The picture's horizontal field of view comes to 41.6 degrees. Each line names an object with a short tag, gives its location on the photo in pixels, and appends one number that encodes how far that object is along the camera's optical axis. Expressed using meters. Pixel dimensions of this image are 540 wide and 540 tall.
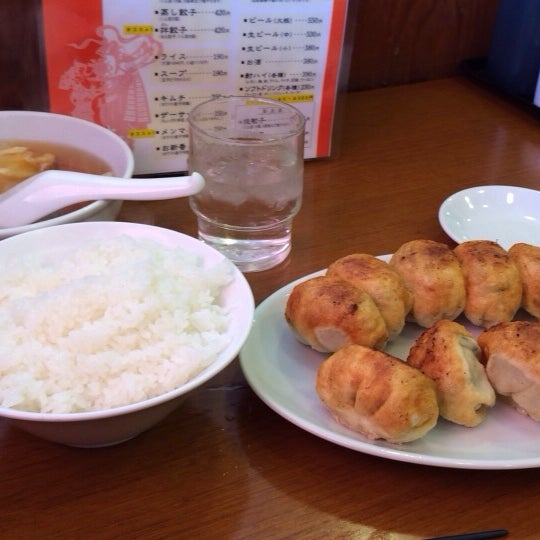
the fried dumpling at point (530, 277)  0.76
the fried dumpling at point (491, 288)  0.74
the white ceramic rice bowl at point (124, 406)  0.53
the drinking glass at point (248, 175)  0.84
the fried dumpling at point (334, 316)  0.67
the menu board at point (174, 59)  0.94
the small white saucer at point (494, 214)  0.99
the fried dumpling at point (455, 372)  0.62
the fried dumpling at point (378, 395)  0.58
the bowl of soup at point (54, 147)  0.91
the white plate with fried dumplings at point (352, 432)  0.59
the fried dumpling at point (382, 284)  0.70
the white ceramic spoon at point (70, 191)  0.80
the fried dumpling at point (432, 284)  0.73
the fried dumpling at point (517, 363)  0.63
